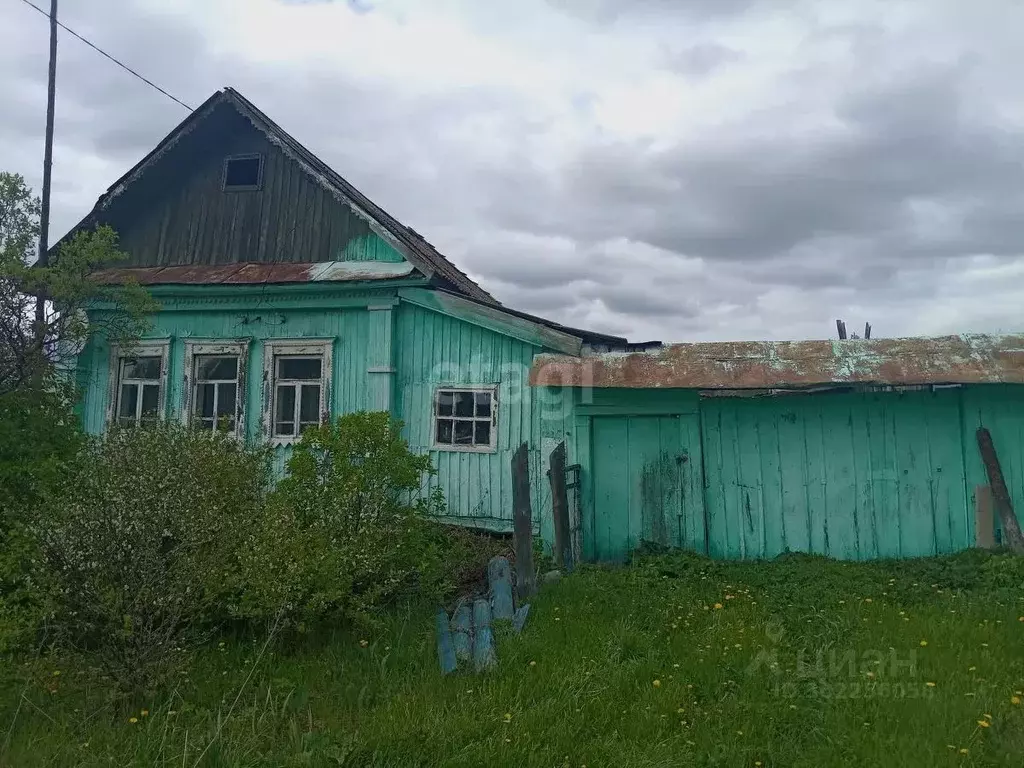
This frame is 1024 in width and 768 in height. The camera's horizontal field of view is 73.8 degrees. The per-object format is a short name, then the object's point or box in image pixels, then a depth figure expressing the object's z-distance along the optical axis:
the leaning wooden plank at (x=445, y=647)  4.18
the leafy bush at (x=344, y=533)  4.56
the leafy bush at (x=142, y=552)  3.93
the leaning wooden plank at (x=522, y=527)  5.47
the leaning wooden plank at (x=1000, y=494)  6.01
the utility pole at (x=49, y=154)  9.71
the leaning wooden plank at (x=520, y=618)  4.69
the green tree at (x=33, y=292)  6.48
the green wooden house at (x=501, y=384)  6.46
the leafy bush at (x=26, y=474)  4.34
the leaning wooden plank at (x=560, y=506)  6.37
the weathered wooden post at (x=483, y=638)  4.21
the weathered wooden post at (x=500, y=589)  4.94
